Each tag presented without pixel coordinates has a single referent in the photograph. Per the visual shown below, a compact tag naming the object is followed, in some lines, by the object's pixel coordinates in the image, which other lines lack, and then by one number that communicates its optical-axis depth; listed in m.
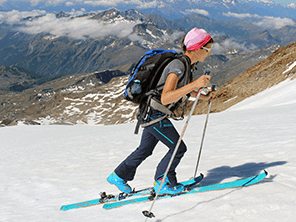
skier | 4.05
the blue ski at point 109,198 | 5.39
